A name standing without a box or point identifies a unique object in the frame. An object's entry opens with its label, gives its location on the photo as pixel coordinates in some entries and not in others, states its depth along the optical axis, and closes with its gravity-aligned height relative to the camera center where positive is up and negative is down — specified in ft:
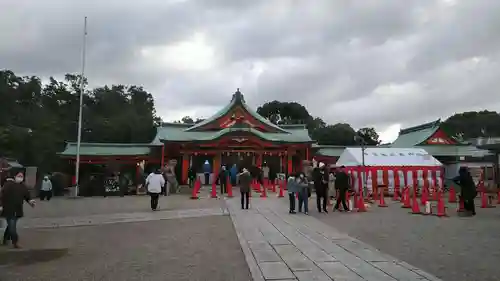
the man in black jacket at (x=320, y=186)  50.49 -0.78
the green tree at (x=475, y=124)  243.19 +33.09
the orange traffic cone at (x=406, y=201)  56.45 -2.97
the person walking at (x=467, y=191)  47.03 -1.32
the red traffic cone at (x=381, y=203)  59.40 -3.40
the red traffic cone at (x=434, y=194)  70.93 -2.52
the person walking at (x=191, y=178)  95.81 +0.40
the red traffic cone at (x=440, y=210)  46.36 -3.45
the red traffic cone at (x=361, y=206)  52.54 -3.36
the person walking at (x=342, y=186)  51.08 -0.80
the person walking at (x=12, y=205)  32.45 -1.97
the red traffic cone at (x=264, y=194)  71.97 -2.51
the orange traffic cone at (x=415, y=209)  49.40 -3.56
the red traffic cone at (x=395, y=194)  71.34 -2.53
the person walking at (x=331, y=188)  67.42 -1.40
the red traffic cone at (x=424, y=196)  61.06 -2.52
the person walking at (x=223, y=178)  78.79 +0.32
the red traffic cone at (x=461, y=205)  47.57 -2.98
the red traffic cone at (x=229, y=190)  72.89 -1.91
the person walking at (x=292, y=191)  49.55 -1.36
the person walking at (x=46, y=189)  81.82 -1.78
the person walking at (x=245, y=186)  52.65 -0.81
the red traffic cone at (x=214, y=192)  72.33 -2.24
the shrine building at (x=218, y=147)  108.06 +8.83
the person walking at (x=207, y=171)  102.75 +2.18
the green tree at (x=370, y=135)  251.41 +28.64
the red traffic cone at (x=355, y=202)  55.83 -3.08
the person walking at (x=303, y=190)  49.44 -1.24
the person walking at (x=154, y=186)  53.06 -0.79
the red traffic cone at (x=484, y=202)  56.75 -3.11
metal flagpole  88.48 +2.04
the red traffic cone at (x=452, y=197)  66.13 -2.81
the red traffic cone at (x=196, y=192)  71.47 -2.11
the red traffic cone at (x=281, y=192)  71.92 -2.16
